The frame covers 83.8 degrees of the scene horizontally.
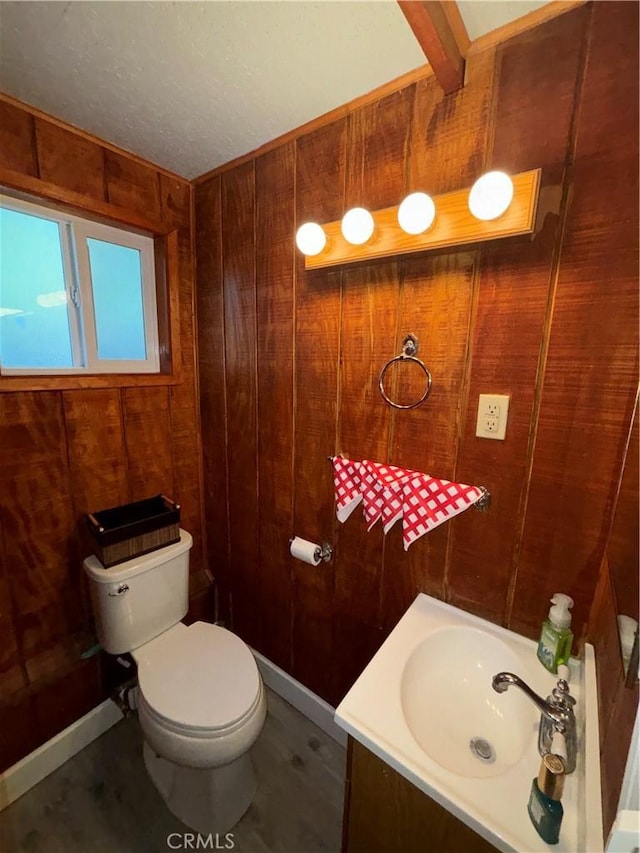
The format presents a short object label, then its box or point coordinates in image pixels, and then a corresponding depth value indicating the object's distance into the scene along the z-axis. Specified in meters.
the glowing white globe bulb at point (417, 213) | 0.88
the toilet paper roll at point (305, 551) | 1.35
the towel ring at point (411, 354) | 1.07
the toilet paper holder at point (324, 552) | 1.36
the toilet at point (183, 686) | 1.08
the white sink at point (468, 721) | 0.62
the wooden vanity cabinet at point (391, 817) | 0.69
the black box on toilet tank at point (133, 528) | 1.29
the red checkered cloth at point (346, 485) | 1.23
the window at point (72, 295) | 1.27
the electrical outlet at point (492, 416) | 0.96
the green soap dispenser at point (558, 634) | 0.88
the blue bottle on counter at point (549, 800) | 0.57
